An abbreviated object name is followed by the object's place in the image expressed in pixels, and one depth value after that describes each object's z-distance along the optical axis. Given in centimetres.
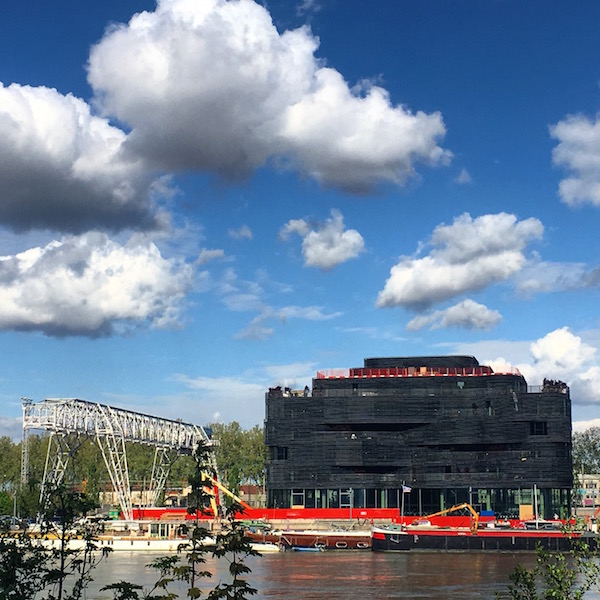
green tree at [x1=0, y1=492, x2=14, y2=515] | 18812
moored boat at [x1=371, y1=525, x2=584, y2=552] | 13388
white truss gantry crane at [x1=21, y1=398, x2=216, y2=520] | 14612
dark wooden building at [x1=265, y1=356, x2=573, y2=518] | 16075
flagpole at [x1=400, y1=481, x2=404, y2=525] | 15185
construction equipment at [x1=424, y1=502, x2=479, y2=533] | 14155
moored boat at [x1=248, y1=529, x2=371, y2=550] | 14250
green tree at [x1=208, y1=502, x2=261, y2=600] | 2261
